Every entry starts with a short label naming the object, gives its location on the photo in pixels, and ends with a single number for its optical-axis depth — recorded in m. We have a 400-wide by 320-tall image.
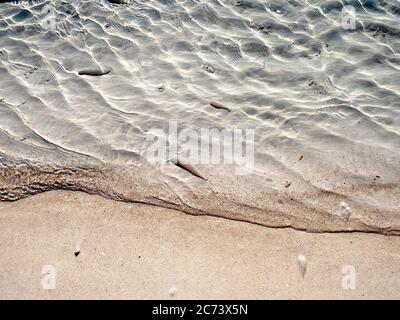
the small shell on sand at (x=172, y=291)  2.80
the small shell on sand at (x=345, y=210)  3.25
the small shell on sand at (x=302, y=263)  2.90
